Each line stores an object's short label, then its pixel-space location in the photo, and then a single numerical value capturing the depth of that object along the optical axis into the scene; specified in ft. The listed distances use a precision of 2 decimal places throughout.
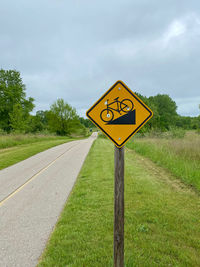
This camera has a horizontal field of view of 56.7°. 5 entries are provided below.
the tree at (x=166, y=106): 226.99
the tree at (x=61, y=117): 169.37
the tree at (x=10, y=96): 129.08
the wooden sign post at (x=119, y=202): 8.02
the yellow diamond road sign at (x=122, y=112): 8.52
